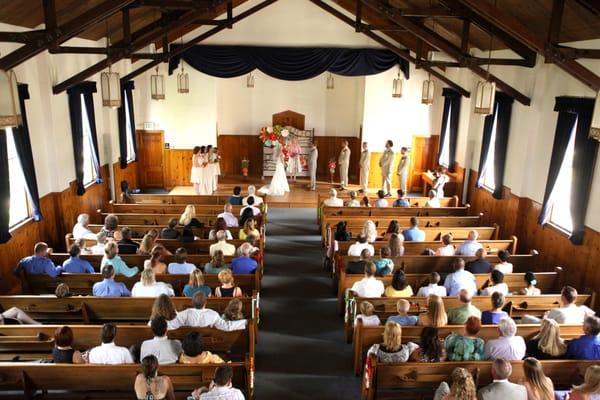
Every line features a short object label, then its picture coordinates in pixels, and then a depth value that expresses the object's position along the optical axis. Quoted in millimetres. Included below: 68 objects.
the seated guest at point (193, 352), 4505
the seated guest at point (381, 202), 10445
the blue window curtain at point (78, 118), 9852
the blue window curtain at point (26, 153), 7538
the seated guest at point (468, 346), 4848
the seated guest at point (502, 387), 4133
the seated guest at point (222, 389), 3977
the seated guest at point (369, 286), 6371
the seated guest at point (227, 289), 6051
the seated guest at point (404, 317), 5426
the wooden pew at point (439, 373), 4684
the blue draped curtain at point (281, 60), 13875
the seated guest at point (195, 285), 6059
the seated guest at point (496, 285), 6219
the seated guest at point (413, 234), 8750
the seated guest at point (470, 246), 7915
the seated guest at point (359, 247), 7738
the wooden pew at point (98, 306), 5852
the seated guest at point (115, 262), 6477
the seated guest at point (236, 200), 10547
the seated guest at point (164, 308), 5012
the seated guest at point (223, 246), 7520
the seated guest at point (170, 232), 8242
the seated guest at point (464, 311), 5594
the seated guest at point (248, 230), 8087
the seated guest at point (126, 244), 7488
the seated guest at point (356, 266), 7250
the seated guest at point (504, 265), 7141
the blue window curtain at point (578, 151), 7633
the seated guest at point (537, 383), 4164
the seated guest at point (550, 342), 4973
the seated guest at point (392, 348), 4844
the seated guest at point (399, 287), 6253
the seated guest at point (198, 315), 5252
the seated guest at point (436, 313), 5352
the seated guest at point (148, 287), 5992
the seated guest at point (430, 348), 4750
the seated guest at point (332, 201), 10711
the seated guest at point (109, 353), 4508
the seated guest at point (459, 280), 6543
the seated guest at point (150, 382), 3953
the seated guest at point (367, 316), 5609
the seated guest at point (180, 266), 6699
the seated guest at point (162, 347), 4641
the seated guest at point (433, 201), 10820
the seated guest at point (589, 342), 4844
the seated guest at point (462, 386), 3912
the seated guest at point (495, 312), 5523
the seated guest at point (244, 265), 7020
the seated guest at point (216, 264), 6645
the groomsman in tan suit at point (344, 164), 14219
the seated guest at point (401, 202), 10805
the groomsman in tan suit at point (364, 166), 14117
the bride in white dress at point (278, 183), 14070
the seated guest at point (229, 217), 9023
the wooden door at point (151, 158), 15031
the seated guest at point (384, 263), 6741
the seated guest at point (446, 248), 7949
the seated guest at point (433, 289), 6163
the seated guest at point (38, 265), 6530
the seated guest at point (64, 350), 4539
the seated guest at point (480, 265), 7238
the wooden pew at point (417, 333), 5320
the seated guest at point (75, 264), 6758
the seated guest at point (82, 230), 8195
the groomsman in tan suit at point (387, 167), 13680
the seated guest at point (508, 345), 4906
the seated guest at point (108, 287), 6062
